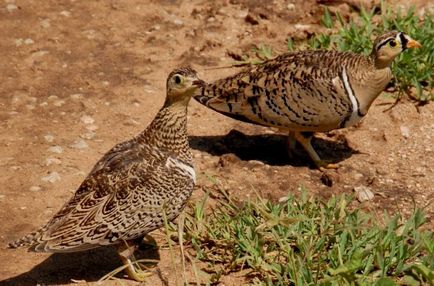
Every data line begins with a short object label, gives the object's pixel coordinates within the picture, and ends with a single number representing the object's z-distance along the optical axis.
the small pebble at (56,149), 13.75
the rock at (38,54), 16.36
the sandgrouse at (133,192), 10.64
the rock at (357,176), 13.69
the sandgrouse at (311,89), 13.37
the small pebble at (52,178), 13.07
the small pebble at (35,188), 12.86
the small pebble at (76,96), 15.23
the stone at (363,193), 13.07
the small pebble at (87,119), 14.59
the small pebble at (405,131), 14.55
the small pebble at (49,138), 14.04
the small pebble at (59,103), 15.04
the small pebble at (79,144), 13.90
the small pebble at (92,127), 14.41
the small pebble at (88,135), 14.19
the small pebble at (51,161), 13.44
